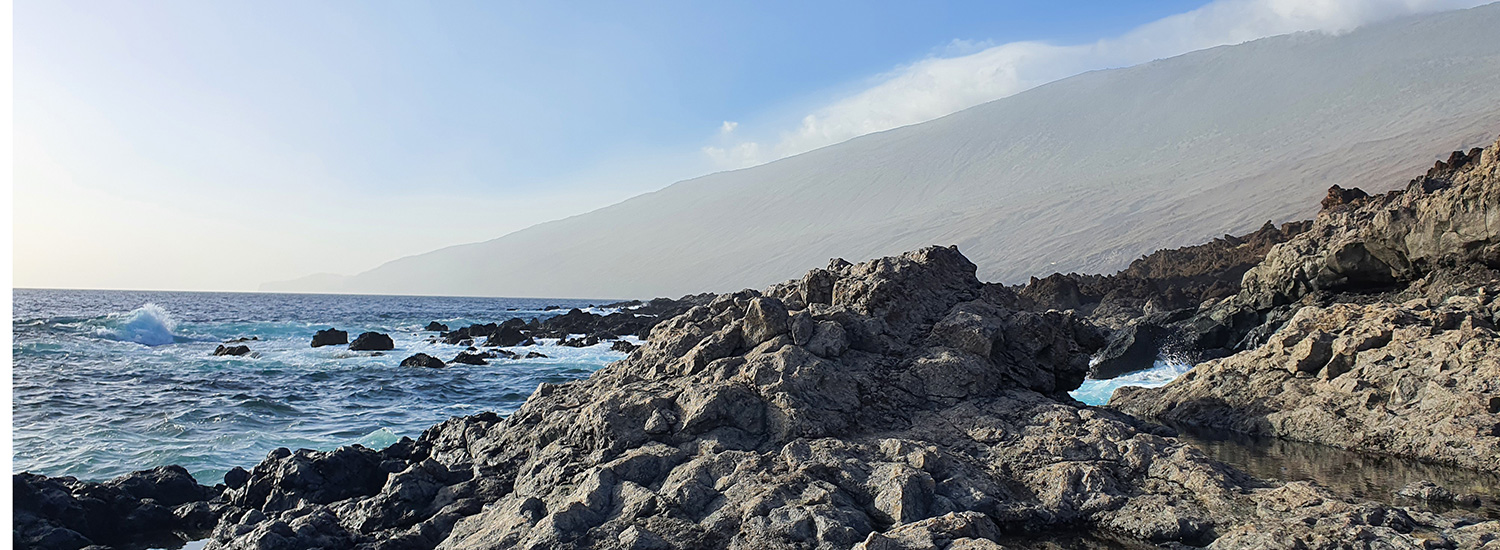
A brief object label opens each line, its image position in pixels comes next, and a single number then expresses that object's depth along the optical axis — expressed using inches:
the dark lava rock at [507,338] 1609.3
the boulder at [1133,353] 896.3
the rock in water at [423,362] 1130.0
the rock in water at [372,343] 1418.6
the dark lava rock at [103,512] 304.8
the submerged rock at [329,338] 1510.8
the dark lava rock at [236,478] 368.5
